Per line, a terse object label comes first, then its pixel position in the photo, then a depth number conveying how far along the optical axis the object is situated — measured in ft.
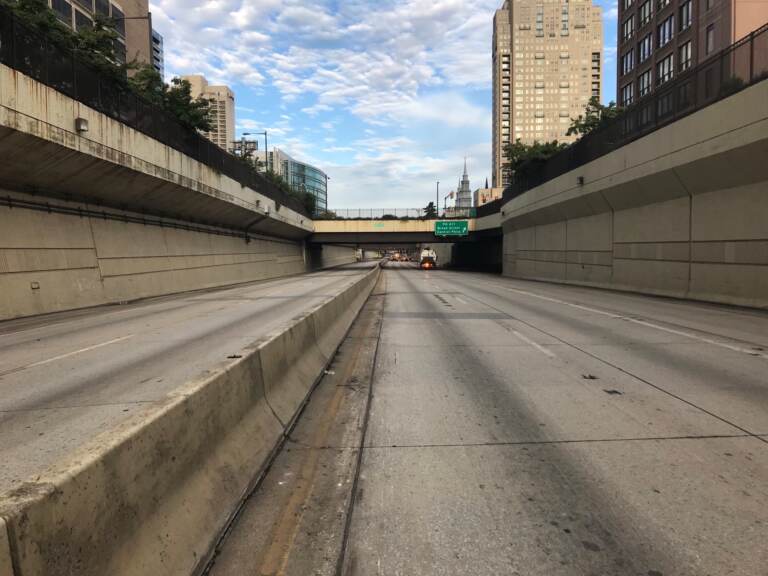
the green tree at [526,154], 137.28
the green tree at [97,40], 71.05
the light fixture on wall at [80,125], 55.67
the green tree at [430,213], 208.68
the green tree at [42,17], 61.72
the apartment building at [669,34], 139.54
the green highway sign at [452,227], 196.16
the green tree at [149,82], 91.09
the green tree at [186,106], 93.09
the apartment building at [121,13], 182.50
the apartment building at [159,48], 343.44
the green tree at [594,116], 119.44
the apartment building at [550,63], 570.05
